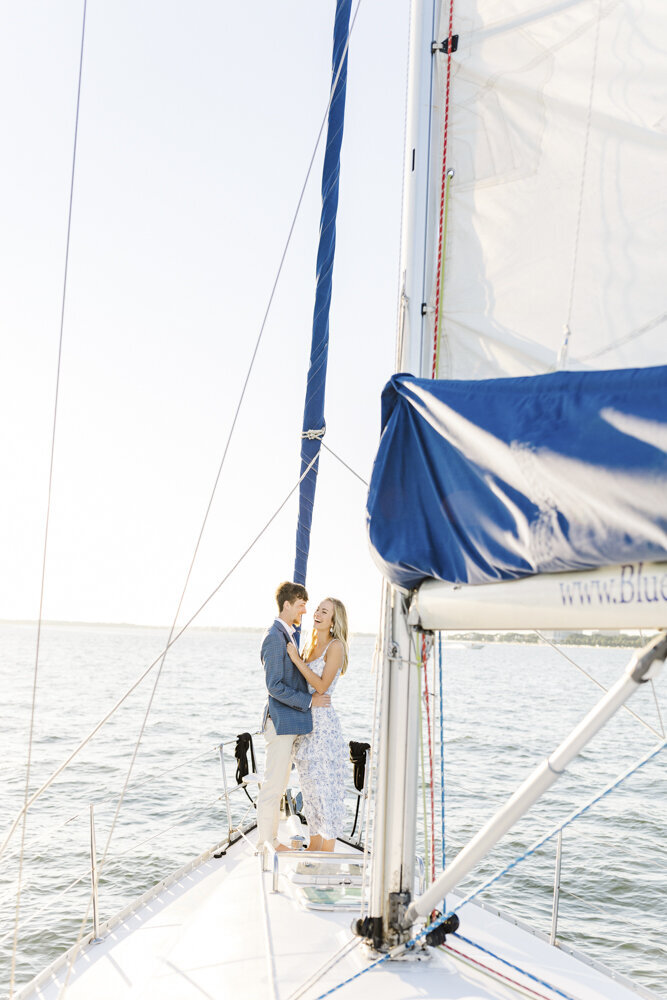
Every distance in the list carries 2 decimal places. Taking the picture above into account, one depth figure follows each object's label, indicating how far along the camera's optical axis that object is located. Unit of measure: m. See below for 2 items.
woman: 4.44
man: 4.40
